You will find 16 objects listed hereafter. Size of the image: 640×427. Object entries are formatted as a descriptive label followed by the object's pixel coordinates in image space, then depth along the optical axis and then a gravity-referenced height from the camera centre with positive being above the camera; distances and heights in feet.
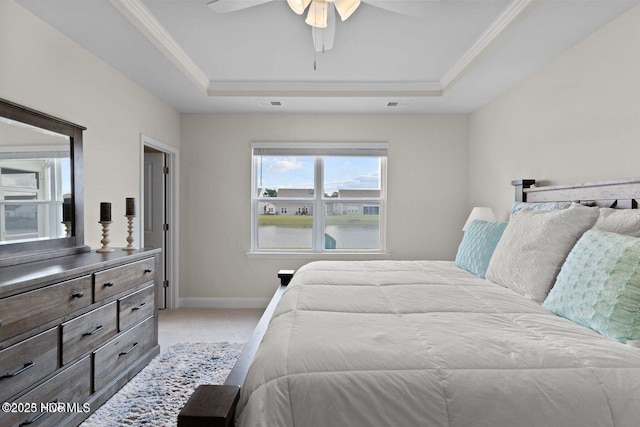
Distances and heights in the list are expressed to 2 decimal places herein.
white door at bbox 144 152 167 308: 14.49 -0.15
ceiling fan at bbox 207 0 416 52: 6.37 +3.67
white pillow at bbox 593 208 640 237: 5.38 -0.24
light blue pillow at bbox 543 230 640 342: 4.20 -1.06
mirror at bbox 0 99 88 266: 6.66 +0.38
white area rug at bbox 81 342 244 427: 6.99 -4.23
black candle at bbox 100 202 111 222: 8.37 -0.19
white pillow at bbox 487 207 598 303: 5.95 -0.77
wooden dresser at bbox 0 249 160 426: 5.29 -2.38
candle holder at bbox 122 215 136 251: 9.02 -0.81
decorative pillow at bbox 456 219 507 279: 8.15 -1.00
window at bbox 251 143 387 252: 15.14 +0.12
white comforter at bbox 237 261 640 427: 3.26 -1.68
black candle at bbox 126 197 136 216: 9.48 -0.07
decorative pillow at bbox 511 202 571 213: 7.66 +0.00
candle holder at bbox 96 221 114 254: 8.42 -0.79
